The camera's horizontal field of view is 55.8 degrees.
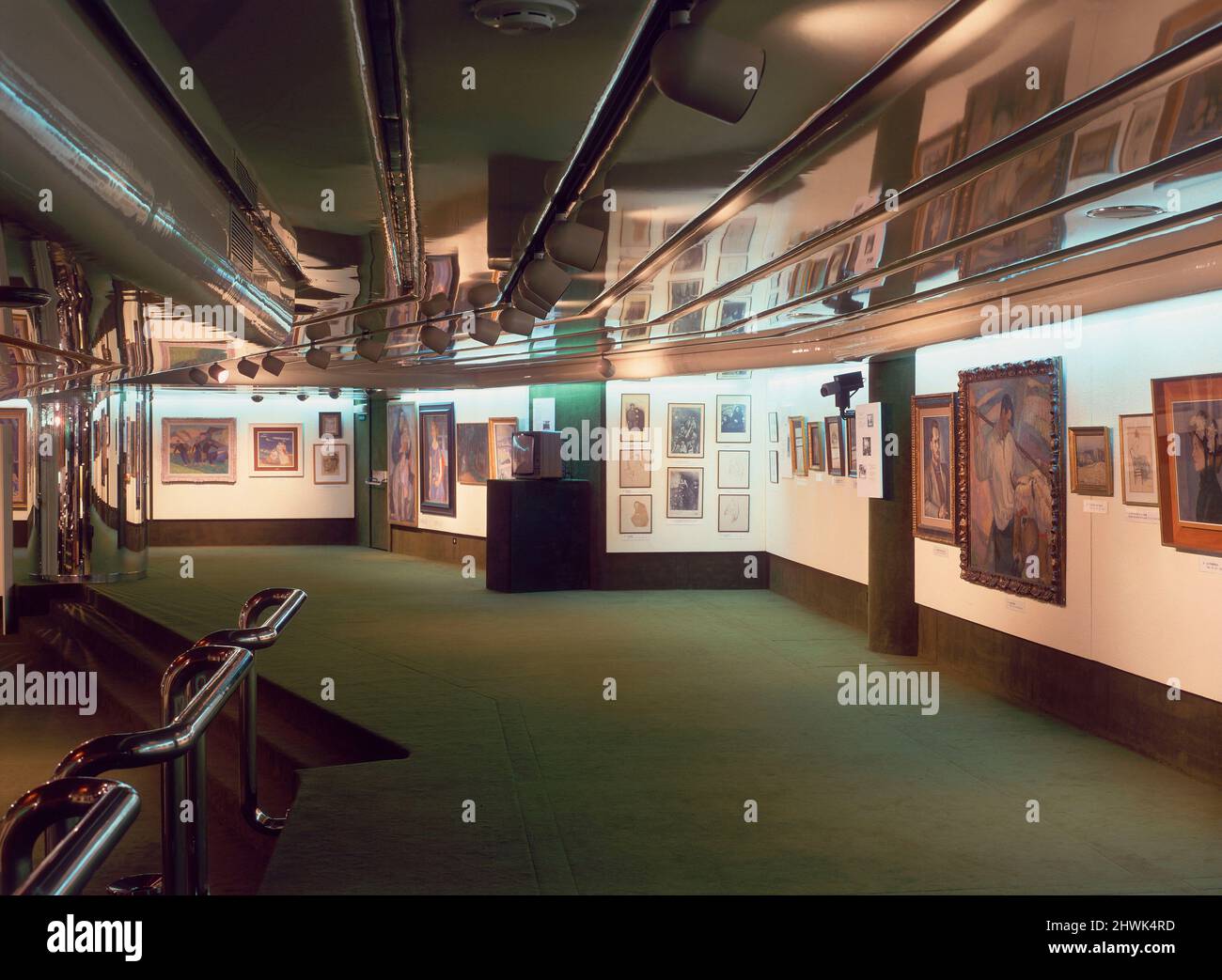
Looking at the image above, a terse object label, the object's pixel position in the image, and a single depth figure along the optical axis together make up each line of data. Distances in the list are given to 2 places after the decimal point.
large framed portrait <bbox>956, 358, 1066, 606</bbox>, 7.73
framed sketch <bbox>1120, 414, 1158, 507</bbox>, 6.74
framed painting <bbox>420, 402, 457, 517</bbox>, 17.91
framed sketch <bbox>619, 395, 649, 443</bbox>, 14.51
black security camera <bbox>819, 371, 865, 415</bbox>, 10.86
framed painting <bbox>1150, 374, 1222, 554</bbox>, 6.15
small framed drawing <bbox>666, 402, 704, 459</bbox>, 14.43
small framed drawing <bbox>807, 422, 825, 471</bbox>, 12.32
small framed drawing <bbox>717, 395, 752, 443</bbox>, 14.37
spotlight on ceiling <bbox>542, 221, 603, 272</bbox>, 5.29
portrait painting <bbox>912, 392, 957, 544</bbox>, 9.19
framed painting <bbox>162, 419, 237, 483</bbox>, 21.03
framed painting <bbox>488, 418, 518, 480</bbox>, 16.53
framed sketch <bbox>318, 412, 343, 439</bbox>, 21.17
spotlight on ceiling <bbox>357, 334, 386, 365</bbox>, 11.06
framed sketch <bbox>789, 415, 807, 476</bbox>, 12.88
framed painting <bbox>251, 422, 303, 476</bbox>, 21.22
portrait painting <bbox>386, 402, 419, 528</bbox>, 18.97
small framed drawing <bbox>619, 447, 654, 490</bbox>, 14.55
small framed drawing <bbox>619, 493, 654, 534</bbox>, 14.58
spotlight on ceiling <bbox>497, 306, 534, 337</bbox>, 8.61
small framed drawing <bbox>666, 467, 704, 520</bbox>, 14.47
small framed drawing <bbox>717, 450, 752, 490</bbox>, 14.42
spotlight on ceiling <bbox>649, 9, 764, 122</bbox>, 2.83
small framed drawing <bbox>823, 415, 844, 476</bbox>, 11.69
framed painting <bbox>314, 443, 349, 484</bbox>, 21.30
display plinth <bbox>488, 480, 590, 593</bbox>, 14.32
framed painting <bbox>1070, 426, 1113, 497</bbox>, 7.17
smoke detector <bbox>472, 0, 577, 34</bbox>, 2.91
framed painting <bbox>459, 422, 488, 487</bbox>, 17.12
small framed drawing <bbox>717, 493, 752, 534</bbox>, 14.51
